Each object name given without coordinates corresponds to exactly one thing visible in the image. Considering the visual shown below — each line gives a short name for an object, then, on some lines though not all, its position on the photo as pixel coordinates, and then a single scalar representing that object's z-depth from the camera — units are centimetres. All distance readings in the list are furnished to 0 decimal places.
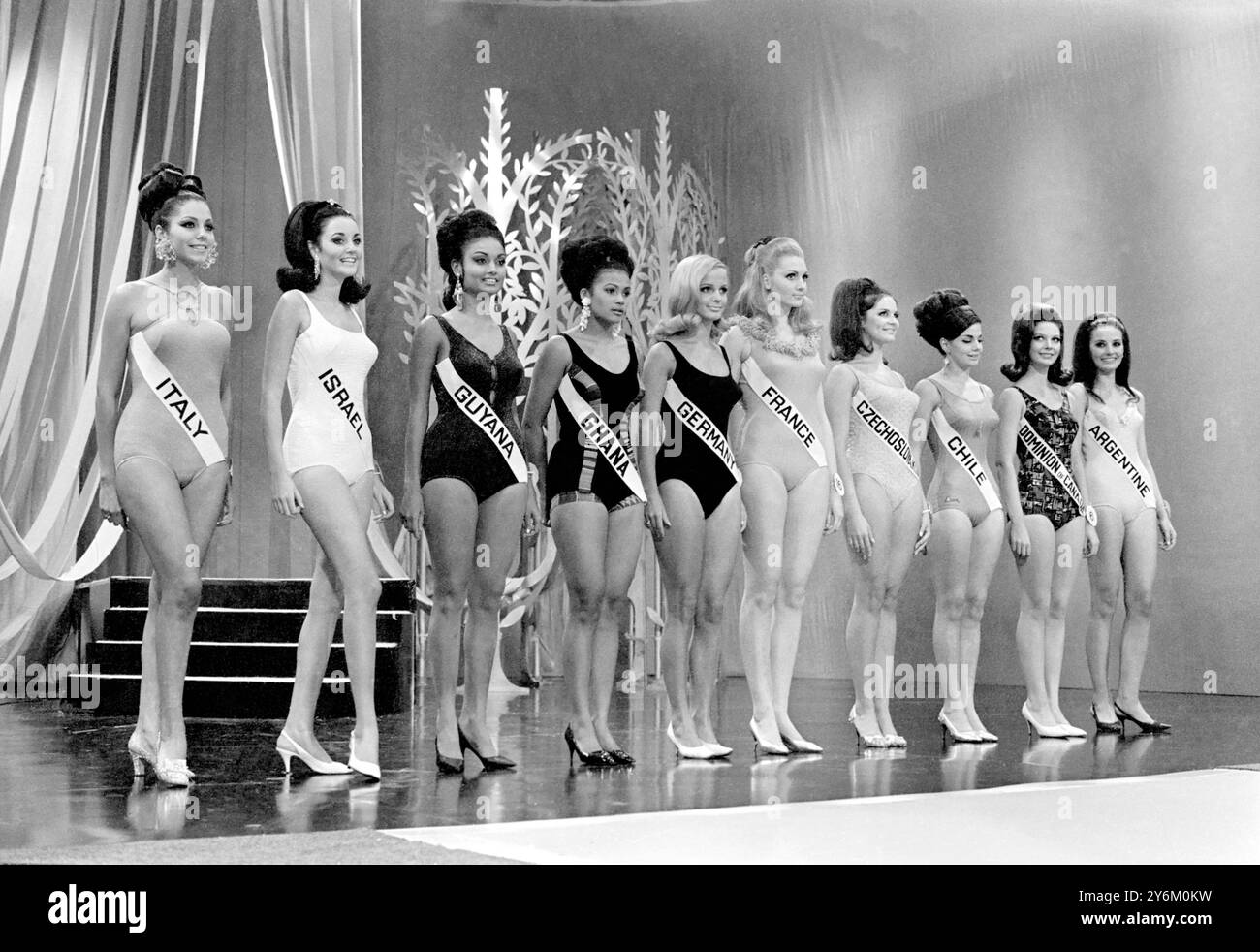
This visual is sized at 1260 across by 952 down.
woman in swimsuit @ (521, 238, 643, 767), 836
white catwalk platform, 587
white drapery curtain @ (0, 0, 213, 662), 1245
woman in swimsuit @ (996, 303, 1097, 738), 1038
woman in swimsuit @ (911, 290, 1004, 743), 1001
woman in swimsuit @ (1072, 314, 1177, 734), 1078
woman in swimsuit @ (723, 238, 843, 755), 916
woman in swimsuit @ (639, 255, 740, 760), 868
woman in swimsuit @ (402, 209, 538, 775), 808
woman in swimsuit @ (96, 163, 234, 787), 771
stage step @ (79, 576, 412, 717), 1149
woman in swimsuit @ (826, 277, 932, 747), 963
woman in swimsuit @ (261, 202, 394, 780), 787
